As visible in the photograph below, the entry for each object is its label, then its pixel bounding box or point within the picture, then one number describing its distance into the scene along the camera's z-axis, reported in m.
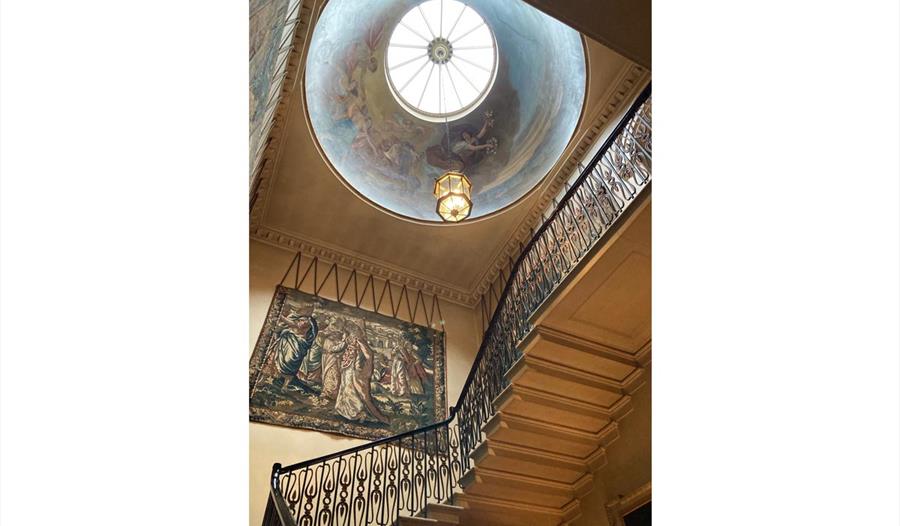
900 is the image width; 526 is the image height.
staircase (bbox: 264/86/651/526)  8.02
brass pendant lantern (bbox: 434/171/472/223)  10.19
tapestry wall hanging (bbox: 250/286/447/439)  11.27
